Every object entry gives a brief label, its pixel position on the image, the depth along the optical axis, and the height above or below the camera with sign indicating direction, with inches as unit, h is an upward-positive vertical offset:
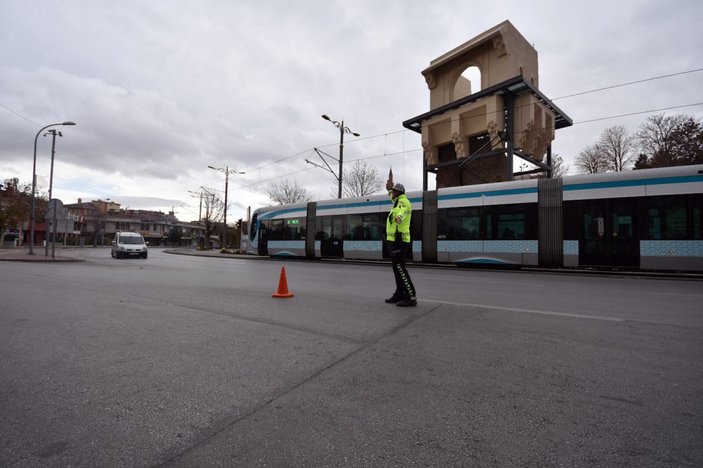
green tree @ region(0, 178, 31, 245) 1921.0 +214.4
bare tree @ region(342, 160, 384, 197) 1555.1 +281.0
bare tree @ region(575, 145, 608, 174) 1485.0 +377.1
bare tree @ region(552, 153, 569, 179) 1582.2 +367.8
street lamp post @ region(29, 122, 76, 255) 876.0 +186.6
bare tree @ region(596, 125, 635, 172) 1440.7 +407.4
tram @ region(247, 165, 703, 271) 439.8 +42.7
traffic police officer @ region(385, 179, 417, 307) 228.2 +4.5
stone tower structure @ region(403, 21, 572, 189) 884.6 +353.5
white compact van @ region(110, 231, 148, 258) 884.6 -0.8
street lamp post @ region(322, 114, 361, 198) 960.8 +314.8
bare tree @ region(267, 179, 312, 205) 1925.4 +273.1
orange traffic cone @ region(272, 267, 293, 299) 264.7 -28.7
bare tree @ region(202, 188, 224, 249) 1893.5 +219.8
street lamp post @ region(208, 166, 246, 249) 1567.4 +311.5
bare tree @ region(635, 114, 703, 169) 1256.2 +397.4
